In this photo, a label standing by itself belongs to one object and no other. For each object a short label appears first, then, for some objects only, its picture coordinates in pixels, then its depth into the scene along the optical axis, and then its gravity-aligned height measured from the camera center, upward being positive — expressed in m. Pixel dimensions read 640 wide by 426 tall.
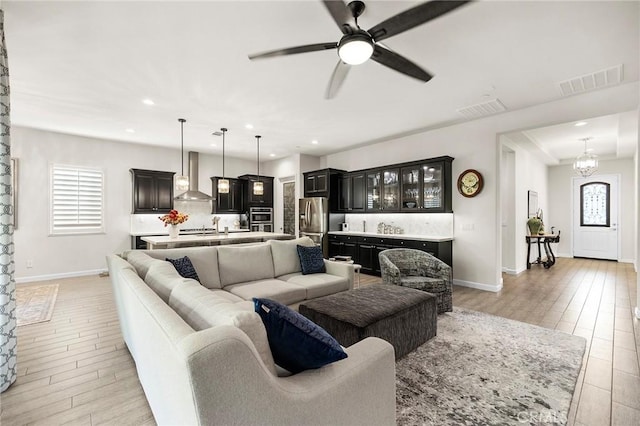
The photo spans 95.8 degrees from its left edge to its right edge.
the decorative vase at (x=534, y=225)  7.00 -0.31
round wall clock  5.08 +0.53
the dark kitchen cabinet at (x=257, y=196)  8.50 +0.58
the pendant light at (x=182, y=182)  5.46 +0.58
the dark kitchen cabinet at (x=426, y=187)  5.47 +0.51
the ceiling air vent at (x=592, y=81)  3.38 +1.63
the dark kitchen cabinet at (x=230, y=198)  8.20 +0.43
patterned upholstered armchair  3.79 -0.85
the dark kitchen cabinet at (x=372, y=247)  5.30 -0.73
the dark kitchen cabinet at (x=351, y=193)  7.00 +0.50
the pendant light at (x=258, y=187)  6.58 +0.58
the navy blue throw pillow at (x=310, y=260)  4.12 -0.68
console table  7.04 -0.78
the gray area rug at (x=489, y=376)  1.94 -1.34
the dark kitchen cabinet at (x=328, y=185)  7.34 +0.71
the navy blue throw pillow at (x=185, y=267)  3.12 -0.60
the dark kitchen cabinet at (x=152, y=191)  6.79 +0.52
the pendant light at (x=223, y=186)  6.13 +0.57
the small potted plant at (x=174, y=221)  5.17 -0.15
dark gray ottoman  2.45 -0.93
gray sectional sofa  0.94 -0.63
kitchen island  4.94 -0.50
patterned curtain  2.27 -0.28
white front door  8.01 -0.13
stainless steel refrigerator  7.26 -0.20
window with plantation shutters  6.02 +0.28
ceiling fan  1.84 +1.28
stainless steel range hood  7.63 +1.12
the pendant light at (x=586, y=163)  6.86 +1.18
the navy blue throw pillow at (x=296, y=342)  1.27 -0.57
